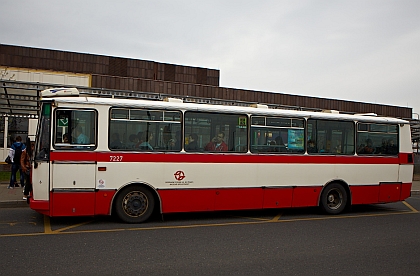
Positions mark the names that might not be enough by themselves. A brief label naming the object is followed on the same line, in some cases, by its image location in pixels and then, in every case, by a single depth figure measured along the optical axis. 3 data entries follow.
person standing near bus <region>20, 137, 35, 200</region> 11.06
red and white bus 8.88
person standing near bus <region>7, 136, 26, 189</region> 14.53
